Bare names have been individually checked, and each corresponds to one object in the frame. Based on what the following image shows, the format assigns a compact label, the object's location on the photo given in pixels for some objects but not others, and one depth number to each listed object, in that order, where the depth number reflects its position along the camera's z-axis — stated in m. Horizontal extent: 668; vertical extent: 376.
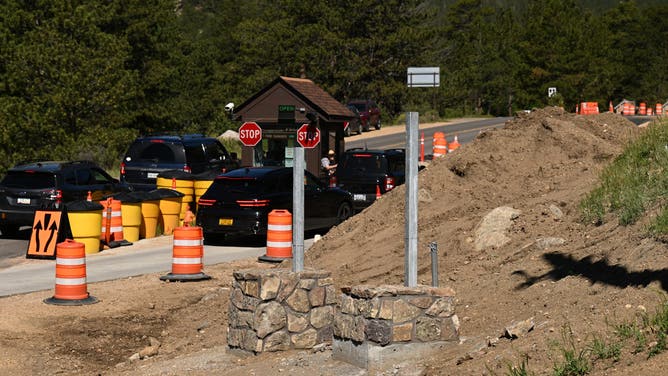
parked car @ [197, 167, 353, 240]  22.88
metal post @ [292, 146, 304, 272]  12.16
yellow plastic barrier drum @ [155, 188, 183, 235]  25.52
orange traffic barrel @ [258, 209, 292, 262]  19.67
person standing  31.98
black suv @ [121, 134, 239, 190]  29.00
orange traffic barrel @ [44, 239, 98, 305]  15.84
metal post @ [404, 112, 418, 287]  10.48
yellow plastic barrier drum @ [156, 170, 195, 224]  26.84
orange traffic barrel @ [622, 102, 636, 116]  75.71
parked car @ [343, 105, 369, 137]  63.09
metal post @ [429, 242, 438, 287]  11.59
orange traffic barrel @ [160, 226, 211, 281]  17.86
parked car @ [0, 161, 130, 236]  24.22
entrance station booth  32.00
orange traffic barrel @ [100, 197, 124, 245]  23.28
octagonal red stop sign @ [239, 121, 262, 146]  31.84
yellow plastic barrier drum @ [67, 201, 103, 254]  21.39
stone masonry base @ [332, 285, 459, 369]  10.13
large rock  15.02
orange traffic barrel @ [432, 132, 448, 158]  38.03
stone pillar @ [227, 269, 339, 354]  11.83
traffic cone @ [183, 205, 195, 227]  23.42
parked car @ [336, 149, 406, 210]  27.67
